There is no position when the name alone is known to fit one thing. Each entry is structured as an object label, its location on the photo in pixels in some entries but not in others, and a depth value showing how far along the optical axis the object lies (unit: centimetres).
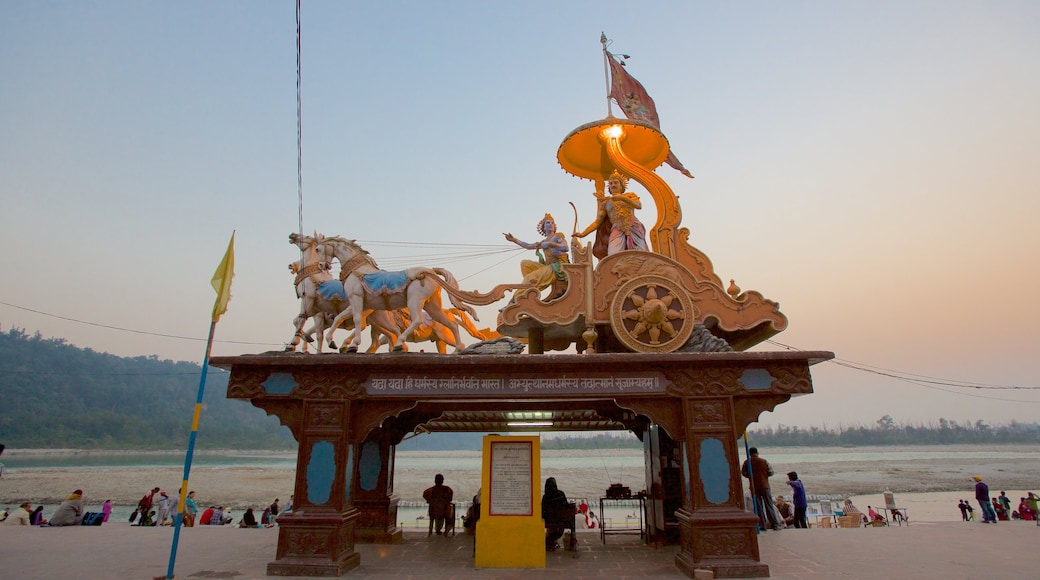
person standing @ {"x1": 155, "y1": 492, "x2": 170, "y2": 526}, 1482
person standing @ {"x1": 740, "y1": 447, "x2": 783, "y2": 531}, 1134
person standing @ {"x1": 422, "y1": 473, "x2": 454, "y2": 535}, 1115
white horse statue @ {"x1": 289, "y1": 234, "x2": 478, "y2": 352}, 918
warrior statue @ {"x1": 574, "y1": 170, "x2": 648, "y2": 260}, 1027
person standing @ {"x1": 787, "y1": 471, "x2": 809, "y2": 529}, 1240
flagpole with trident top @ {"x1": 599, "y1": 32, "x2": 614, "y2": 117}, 1200
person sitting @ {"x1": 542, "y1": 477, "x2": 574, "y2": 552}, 942
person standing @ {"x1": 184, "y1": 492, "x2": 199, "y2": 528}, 1412
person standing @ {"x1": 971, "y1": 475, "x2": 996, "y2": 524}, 1266
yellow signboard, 801
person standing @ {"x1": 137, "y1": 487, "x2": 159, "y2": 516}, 1508
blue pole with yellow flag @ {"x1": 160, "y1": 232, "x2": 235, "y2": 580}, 761
